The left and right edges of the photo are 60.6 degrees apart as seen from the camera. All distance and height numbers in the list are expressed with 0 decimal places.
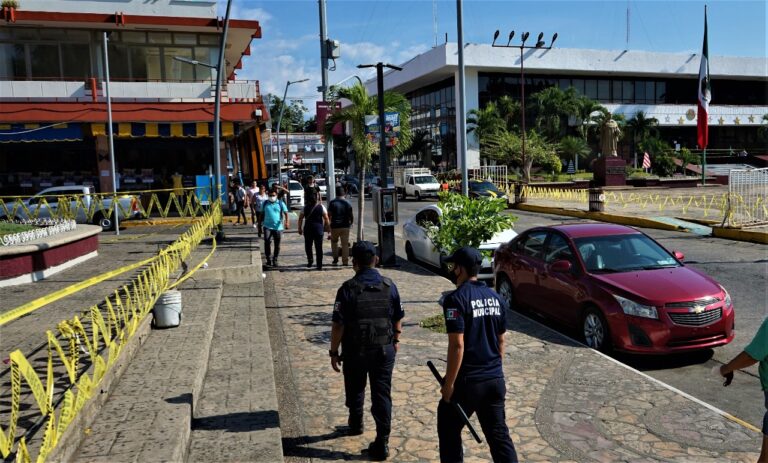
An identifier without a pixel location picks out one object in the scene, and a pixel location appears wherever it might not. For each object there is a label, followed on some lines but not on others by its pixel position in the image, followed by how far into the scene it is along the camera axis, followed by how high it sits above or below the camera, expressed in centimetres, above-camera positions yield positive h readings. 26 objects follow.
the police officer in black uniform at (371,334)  502 -119
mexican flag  2577 +261
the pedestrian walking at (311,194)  1366 -29
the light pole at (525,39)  5248 +1128
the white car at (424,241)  1307 -142
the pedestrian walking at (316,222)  1373 -90
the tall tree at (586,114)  5662 +495
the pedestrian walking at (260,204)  1897 -65
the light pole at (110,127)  2247 +205
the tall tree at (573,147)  5415 +202
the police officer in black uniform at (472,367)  421 -125
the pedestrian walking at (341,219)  1411 -87
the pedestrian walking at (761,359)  409 -123
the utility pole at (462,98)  1401 +175
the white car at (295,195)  3622 -81
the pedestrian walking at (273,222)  1390 -87
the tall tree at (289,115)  10869 +1262
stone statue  4500 +229
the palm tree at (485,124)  5416 +420
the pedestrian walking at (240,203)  2558 -81
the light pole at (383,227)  1442 -108
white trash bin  795 -152
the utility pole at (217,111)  1873 +222
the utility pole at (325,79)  1948 +305
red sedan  740 -147
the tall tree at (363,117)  1561 +149
